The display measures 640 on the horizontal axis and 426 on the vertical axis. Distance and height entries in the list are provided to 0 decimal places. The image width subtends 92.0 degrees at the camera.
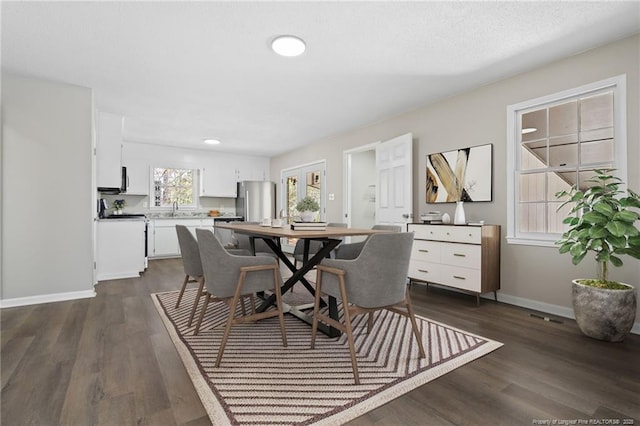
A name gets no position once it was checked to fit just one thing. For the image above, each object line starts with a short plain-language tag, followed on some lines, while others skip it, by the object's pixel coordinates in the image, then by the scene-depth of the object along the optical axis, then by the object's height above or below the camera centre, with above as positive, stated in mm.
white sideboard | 3201 -468
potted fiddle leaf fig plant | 2238 -285
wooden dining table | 2189 -327
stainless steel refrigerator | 7457 +325
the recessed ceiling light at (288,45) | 2551 +1432
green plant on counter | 5605 +154
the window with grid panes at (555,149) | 2719 +640
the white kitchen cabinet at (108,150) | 4484 +926
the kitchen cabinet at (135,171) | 6395 +880
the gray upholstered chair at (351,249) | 2838 -332
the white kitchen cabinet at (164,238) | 6352 -521
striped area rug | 1509 -952
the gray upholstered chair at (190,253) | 2681 -358
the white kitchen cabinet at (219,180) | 7195 +784
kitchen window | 6887 +589
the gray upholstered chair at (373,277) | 1799 -380
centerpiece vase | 2979 -25
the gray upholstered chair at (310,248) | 3306 -380
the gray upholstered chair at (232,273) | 2029 -404
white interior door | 4227 +475
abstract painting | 3529 +481
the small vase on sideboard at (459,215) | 3502 -10
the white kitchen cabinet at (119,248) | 4395 -528
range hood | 4610 +376
